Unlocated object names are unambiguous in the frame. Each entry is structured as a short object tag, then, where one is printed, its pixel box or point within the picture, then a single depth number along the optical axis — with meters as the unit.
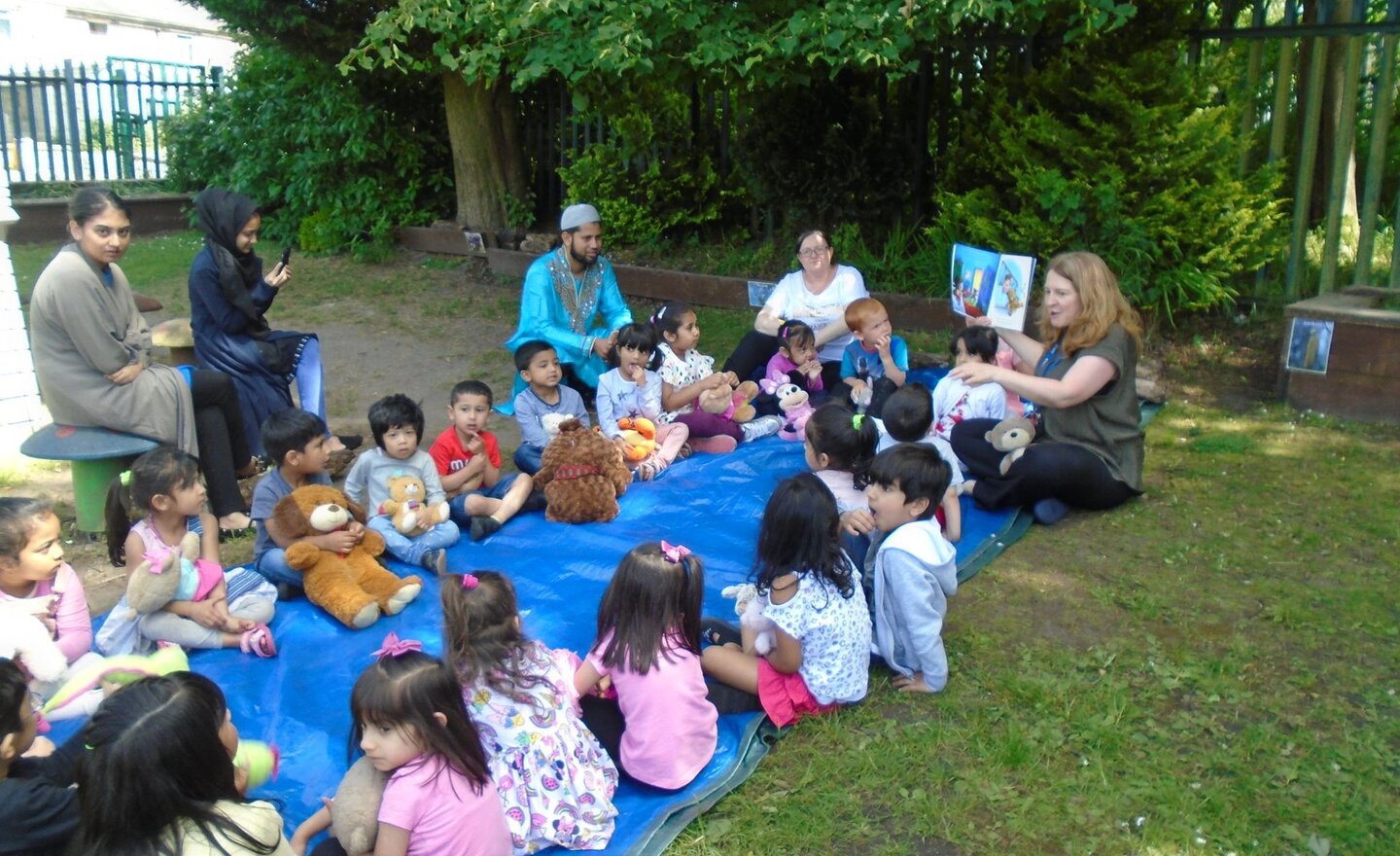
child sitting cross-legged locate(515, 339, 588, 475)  5.48
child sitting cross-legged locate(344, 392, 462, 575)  4.60
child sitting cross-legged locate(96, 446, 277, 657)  3.82
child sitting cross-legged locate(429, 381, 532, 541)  4.96
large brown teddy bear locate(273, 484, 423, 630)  4.12
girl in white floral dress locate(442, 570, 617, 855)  2.88
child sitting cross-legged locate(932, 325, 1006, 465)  5.34
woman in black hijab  5.54
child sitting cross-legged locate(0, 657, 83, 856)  2.35
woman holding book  4.86
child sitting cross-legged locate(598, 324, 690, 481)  5.59
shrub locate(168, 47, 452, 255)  11.62
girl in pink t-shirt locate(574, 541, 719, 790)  3.13
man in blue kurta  6.29
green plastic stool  4.75
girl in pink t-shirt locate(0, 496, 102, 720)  3.46
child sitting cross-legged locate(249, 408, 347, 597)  4.32
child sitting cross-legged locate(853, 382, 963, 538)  4.66
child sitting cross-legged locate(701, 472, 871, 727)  3.34
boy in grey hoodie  3.56
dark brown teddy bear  4.95
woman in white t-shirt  6.41
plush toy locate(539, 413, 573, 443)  5.40
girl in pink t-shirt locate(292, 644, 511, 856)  2.58
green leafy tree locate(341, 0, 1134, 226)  5.91
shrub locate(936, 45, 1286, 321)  6.99
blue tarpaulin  3.25
